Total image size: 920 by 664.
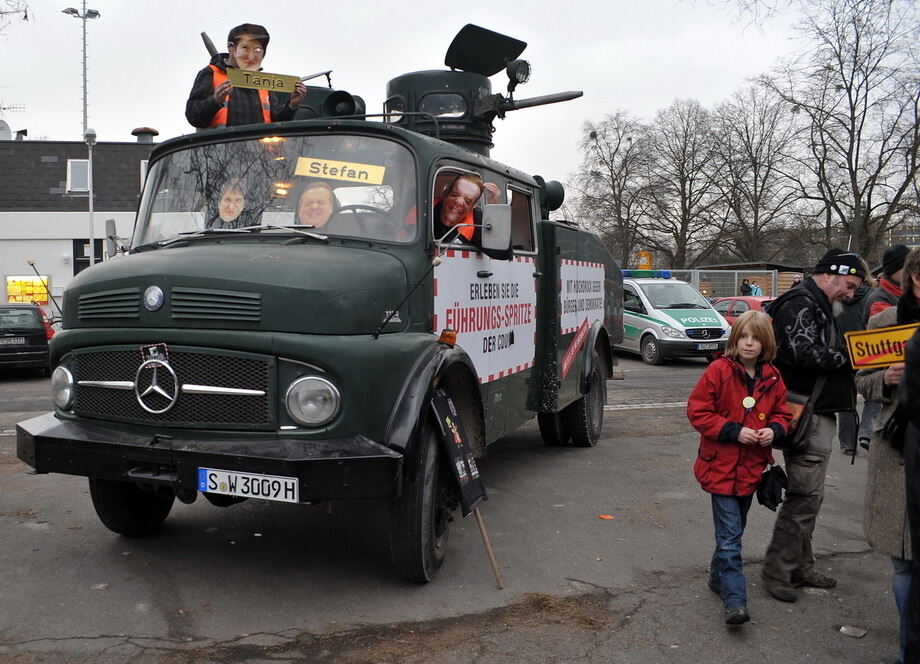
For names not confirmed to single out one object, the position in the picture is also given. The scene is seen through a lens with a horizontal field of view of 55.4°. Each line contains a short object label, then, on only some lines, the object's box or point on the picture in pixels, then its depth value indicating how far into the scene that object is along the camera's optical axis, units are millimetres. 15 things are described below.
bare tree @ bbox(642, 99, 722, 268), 51094
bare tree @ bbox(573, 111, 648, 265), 51594
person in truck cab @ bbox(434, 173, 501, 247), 5246
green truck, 4168
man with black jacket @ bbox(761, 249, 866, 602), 4648
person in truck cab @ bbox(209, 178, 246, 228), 5051
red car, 21361
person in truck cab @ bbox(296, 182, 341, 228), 4941
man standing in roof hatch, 5980
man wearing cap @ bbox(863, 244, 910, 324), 6422
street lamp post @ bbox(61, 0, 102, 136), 32675
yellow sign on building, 28436
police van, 18156
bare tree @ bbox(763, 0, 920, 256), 29219
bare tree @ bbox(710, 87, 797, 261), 49250
